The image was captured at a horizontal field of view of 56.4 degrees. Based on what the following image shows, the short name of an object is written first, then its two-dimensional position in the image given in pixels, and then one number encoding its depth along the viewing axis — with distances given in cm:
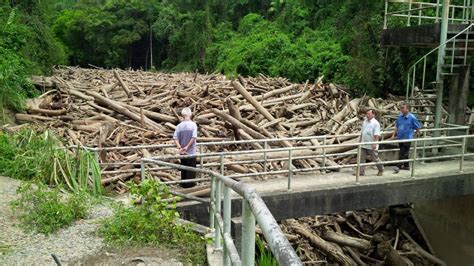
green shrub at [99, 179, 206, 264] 517
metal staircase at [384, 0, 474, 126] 1034
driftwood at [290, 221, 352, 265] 984
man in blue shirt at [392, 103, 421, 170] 946
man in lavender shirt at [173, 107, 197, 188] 759
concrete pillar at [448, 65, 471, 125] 1081
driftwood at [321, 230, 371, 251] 1040
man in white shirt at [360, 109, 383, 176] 875
